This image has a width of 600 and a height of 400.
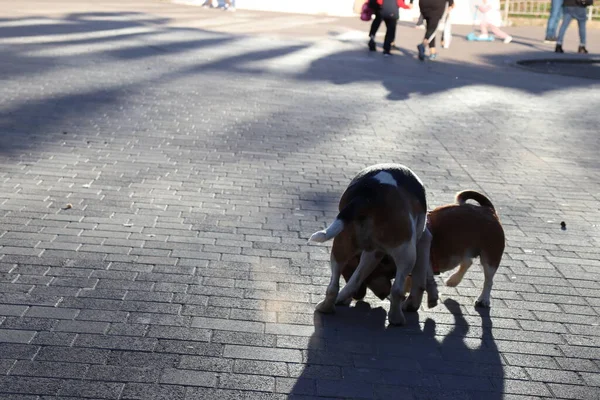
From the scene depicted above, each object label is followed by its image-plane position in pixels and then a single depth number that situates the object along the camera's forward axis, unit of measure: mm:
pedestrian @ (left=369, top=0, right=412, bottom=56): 18984
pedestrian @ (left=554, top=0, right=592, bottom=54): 21531
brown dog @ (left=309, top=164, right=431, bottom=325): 4895
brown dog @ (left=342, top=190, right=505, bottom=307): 5372
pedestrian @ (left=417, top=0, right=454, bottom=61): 18656
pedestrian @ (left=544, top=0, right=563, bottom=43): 24409
